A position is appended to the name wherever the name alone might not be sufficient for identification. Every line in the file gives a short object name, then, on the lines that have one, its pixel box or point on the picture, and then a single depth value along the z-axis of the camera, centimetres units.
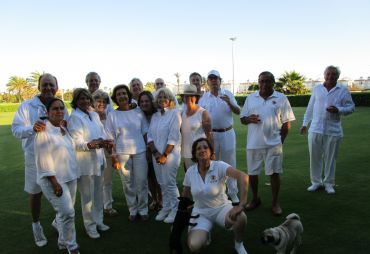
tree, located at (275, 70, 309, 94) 4062
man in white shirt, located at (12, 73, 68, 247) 391
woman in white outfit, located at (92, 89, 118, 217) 511
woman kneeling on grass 359
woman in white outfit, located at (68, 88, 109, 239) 406
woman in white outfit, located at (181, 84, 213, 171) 482
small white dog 340
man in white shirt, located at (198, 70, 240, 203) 536
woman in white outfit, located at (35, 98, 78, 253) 345
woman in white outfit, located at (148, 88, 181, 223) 471
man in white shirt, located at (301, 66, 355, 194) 570
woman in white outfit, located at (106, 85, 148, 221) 478
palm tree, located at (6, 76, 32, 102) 7662
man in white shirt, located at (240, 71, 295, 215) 488
